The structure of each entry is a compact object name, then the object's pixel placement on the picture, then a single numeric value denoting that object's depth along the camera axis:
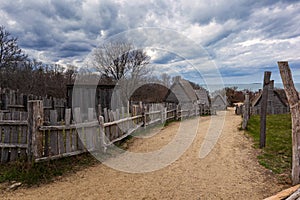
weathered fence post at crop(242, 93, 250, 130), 10.61
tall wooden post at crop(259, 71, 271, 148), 7.22
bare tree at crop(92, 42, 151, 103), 19.52
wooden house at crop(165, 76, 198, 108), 25.27
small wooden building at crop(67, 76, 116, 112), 14.02
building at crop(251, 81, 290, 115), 23.12
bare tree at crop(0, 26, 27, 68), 20.58
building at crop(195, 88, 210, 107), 29.79
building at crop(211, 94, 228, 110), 32.47
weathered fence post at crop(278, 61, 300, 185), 4.29
